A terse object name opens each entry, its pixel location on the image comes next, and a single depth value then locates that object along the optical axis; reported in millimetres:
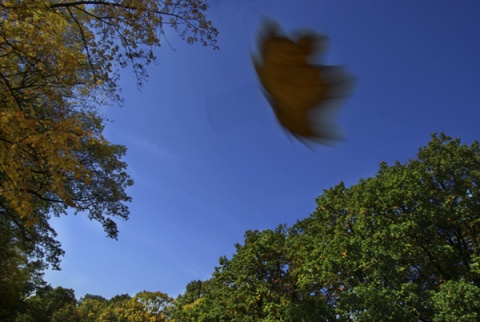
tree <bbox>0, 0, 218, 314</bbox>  6188
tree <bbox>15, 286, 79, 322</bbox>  55312
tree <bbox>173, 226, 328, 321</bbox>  19609
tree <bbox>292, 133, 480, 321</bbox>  14922
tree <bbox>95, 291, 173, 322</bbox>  54844
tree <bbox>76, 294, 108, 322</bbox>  77062
